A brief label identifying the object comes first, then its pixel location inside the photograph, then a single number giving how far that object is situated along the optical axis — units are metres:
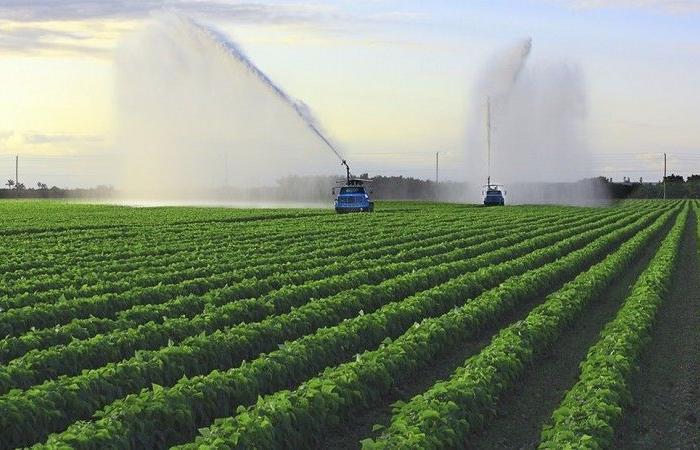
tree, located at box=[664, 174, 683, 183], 163.62
